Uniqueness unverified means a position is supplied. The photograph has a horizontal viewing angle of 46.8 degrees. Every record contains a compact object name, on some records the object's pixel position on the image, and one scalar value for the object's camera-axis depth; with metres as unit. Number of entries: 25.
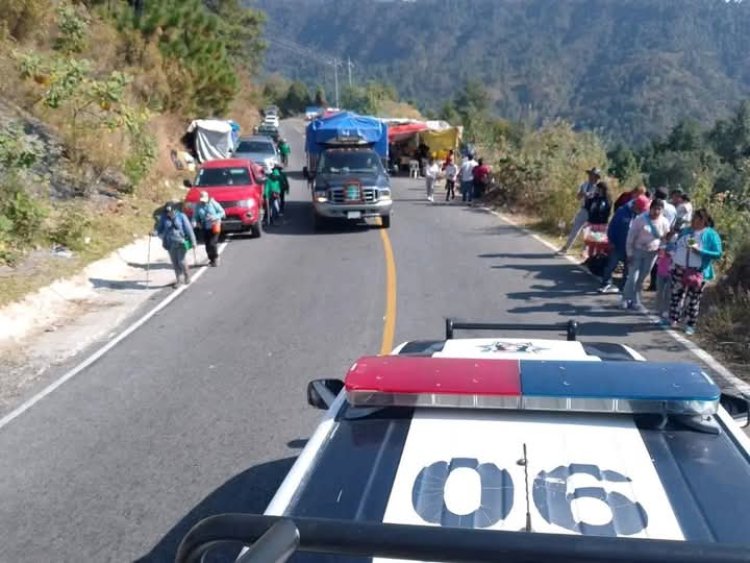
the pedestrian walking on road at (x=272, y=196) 22.80
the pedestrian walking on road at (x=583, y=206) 16.12
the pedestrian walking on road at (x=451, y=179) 28.52
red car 20.00
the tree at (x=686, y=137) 57.84
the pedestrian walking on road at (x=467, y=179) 27.43
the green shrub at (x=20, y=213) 15.79
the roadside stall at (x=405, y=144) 41.09
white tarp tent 36.91
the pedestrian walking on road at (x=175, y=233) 14.27
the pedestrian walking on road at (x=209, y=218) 15.98
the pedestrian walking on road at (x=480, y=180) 28.00
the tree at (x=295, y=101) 125.31
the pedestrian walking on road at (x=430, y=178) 28.58
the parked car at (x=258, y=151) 32.90
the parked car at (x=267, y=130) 57.88
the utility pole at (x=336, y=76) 113.00
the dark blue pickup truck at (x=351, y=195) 21.22
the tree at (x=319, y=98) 116.99
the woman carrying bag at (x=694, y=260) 10.59
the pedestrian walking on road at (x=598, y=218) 15.26
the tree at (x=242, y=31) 66.18
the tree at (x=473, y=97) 111.06
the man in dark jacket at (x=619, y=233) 12.98
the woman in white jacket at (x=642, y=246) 11.98
